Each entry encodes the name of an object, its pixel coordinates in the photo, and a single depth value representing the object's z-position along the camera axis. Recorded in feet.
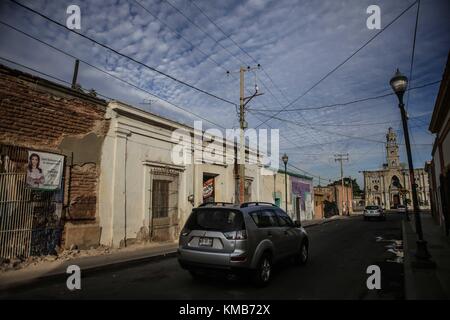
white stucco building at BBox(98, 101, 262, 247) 40.19
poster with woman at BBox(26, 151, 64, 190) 31.68
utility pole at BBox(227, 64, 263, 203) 54.24
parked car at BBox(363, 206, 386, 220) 108.86
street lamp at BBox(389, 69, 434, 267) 28.27
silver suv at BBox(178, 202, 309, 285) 20.99
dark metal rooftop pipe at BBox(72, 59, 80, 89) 40.42
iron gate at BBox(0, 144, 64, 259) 29.53
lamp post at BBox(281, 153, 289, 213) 85.46
